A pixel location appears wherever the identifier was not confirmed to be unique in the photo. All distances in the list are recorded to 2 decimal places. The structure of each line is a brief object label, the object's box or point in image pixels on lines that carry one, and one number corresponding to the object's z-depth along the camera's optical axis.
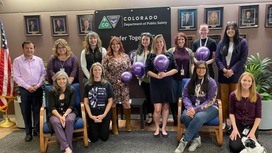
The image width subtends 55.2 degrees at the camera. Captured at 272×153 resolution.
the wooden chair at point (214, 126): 3.14
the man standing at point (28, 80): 3.65
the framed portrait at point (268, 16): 4.06
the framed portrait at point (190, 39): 4.30
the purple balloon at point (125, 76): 3.60
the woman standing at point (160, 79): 3.50
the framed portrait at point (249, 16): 4.11
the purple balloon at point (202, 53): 3.55
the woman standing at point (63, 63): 3.68
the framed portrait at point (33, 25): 4.55
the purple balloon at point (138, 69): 3.58
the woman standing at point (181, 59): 3.72
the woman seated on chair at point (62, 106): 3.11
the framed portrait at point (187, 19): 4.25
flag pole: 4.31
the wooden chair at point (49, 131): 3.14
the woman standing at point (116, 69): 3.72
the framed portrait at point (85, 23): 4.46
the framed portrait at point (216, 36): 4.24
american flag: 4.18
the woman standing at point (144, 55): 3.74
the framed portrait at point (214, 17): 4.19
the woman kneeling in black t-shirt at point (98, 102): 3.50
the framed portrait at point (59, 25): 4.52
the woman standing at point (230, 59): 3.45
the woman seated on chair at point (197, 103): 3.11
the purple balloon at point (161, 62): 3.33
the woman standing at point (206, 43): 3.72
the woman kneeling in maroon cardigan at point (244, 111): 2.93
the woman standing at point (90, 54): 3.77
